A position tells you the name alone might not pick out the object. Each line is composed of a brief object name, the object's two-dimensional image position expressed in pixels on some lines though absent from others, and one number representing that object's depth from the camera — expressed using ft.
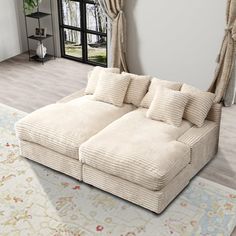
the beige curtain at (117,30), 20.45
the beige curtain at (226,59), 17.67
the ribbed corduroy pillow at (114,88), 16.02
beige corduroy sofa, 12.98
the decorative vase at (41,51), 23.67
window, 22.70
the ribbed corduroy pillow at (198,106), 14.76
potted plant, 22.80
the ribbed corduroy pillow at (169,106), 14.69
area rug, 12.60
